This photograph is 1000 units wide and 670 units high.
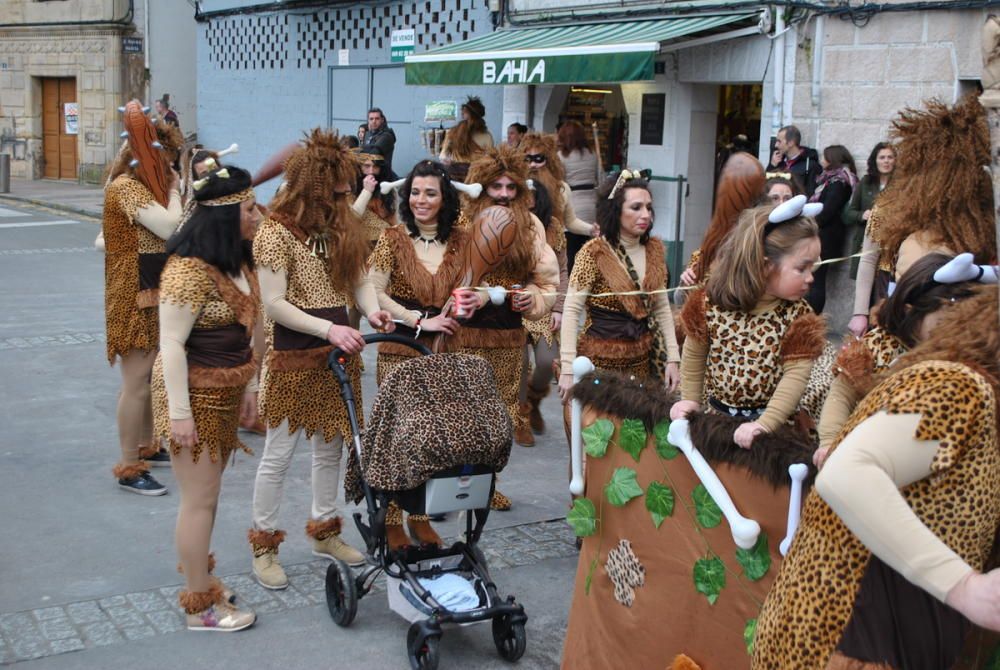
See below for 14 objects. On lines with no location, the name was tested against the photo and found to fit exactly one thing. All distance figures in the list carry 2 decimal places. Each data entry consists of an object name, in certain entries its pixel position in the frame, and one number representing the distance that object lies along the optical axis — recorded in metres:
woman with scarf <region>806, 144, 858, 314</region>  10.39
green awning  11.66
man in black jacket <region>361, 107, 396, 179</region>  14.30
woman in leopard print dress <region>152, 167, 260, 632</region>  4.53
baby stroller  4.41
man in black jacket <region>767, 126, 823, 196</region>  10.44
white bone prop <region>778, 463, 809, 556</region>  3.16
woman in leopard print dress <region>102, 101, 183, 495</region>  6.47
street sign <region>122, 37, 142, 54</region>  26.58
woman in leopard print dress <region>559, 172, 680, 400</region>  5.66
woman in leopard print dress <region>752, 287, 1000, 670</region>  2.28
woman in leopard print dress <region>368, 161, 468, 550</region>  5.75
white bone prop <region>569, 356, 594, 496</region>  4.03
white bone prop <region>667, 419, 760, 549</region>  3.27
